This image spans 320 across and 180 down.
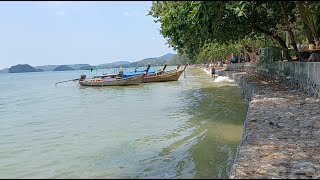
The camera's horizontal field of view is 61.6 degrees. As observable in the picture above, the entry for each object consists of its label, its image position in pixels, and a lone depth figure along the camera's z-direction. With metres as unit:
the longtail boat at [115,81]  29.07
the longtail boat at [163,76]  31.50
